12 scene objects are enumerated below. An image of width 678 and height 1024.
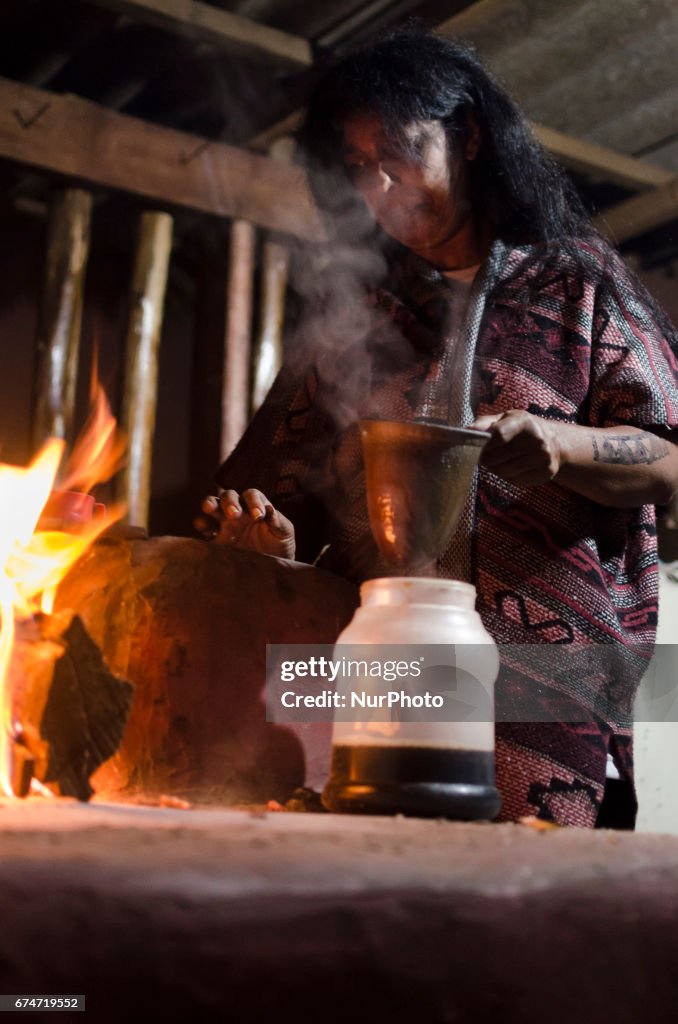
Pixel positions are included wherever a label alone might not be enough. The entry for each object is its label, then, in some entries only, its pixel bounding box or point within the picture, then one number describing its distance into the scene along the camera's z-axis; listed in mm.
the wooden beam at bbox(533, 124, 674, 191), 4449
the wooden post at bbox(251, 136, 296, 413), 4516
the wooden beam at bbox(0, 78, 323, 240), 3969
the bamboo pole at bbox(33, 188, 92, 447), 4148
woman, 2006
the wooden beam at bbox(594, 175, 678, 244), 4668
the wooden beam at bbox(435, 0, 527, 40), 3689
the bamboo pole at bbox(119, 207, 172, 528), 4219
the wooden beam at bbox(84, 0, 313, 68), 3645
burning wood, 1454
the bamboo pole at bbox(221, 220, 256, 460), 4402
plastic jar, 1365
